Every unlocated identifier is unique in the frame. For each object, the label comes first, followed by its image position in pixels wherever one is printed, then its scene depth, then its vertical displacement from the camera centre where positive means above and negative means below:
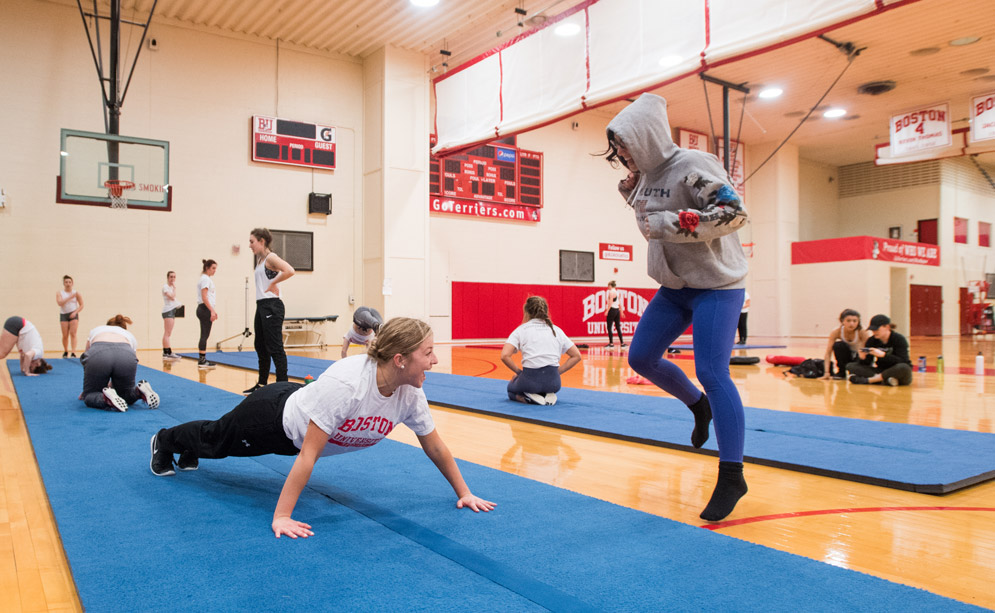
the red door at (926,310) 20.19 +0.06
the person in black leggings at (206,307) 8.24 +0.04
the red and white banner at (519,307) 15.11 +0.09
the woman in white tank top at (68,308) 9.83 +0.02
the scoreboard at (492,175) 14.59 +3.12
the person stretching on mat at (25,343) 6.21 -0.34
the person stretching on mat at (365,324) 5.29 -0.11
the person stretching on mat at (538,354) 5.04 -0.33
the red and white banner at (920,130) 13.48 +3.79
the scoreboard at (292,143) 12.63 +3.30
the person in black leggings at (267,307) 5.36 +0.03
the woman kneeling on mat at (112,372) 4.57 -0.43
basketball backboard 8.89 +2.00
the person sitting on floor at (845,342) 7.16 -0.34
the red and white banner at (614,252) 17.41 +1.59
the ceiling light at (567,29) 8.68 +3.75
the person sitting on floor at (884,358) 6.68 -0.48
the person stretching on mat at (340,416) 2.08 -0.36
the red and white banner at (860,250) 18.39 +1.78
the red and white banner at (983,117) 12.27 +3.66
